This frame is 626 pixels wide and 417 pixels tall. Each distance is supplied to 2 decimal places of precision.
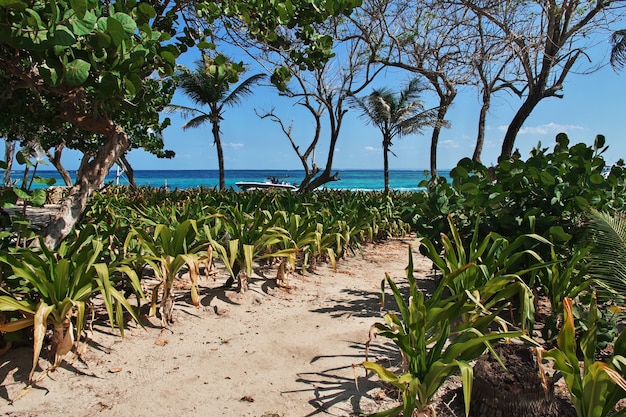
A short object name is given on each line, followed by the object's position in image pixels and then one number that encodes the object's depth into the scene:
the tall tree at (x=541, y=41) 7.29
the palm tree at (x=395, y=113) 17.27
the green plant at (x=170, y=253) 3.06
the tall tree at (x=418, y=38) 8.83
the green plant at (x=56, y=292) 2.35
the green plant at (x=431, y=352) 1.77
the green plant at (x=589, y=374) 1.55
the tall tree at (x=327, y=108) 12.26
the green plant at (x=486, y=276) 2.51
